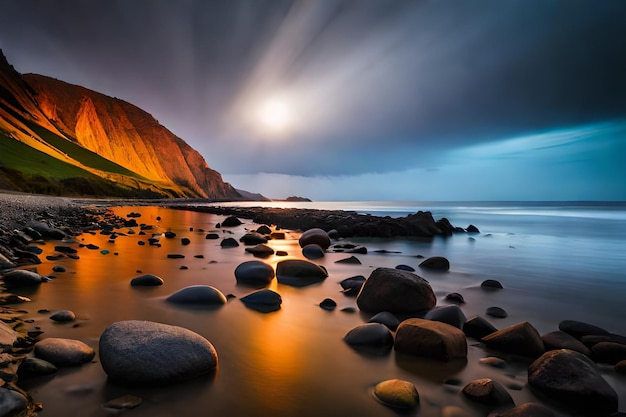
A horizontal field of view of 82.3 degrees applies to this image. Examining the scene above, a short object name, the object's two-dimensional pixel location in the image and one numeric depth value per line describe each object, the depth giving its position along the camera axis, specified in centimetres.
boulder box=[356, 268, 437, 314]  503
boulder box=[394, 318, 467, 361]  345
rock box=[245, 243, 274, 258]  1034
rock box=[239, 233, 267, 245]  1318
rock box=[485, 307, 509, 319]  513
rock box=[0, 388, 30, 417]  213
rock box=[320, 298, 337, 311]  519
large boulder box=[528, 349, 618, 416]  269
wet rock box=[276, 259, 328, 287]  711
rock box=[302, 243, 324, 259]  1036
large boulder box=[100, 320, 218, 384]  279
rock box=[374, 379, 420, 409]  266
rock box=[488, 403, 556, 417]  238
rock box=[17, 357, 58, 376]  278
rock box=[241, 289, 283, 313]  517
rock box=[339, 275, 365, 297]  607
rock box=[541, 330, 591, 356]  368
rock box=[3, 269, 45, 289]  543
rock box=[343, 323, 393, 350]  381
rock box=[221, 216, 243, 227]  2208
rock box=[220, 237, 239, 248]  1215
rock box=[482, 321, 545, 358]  363
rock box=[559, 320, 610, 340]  421
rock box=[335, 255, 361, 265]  930
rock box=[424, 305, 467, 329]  445
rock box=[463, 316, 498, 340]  411
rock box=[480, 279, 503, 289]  711
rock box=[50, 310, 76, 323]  407
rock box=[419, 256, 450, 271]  895
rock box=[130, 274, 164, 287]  605
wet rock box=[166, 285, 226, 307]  511
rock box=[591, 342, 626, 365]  356
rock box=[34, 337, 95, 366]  302
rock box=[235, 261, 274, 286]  671
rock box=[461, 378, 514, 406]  271
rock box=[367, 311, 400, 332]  434
